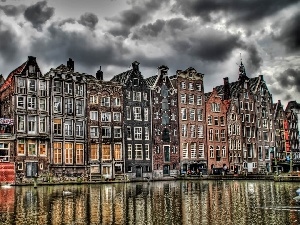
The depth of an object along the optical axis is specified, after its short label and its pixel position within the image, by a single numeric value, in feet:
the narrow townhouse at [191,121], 309.42
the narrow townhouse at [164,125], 294.05
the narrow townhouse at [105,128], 265.34
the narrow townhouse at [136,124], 280.51
